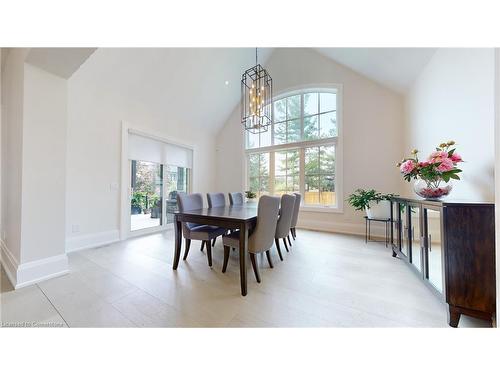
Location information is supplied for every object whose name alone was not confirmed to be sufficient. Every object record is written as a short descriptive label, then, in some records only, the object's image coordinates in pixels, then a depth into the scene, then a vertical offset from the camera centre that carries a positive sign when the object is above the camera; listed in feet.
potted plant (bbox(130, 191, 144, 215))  11.64 -0.82
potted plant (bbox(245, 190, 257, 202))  11.97 -0.38
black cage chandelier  8.80 +4.20
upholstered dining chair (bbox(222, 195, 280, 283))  5.82 -1.30
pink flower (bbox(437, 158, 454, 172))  5.04 +0.69
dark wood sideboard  3.84 -1.44
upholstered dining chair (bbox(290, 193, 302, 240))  9.29 -1.08
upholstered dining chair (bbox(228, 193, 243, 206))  10.59 -0.52
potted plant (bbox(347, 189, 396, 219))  9.58 -0.73
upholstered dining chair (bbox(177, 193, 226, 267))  6.96 -1.57
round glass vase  5.49 +0.07
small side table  9.73 -2.32
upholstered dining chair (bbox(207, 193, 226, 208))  9.36 -0.51
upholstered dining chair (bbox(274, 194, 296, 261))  7.18 -1.08
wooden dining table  5.34 -0.99
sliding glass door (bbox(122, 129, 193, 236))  11.50 +0.57
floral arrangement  5.08 +0.55
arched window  13.46 +3.29
